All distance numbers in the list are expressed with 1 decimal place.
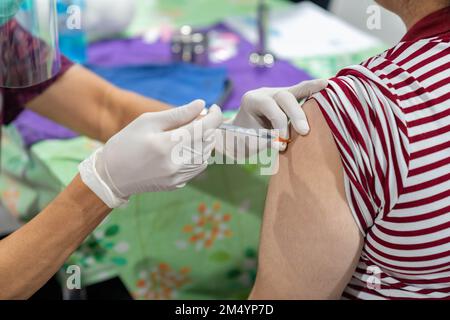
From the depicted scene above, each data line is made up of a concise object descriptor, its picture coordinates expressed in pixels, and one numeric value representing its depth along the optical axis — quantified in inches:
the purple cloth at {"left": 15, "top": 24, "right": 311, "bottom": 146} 60.8
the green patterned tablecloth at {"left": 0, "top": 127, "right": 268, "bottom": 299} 52.5
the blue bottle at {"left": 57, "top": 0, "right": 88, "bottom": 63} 51.4
